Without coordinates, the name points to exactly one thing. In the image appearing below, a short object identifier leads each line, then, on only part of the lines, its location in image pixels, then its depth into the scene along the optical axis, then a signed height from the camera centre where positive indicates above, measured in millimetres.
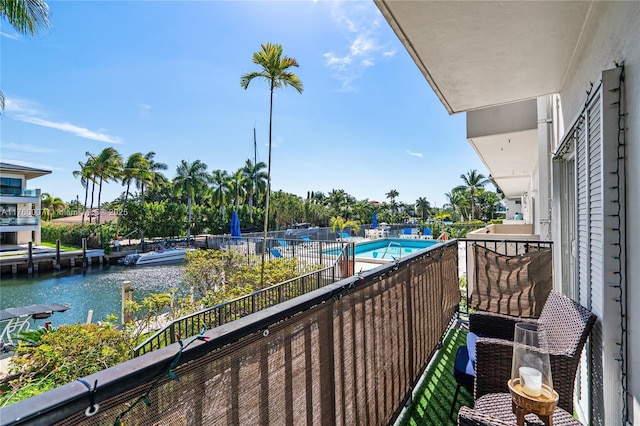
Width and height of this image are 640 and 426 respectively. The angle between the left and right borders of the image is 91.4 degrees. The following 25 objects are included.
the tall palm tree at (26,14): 7871 +5246
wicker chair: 1740 -797
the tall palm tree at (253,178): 34594 +4332
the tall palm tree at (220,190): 33406 +2761
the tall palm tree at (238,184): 33844 +3441
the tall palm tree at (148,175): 26906 +4418
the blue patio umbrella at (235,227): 15346 -548
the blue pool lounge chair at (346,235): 22056 -1399
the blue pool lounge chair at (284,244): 11348 -1041
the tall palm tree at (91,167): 28500 +4340
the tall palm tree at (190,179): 32188 +3874
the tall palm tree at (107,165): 28406 +4536
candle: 1213 -640
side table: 1427 -998
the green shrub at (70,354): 3926 -1868
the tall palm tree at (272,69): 8422 +4057
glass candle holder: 1218 -589
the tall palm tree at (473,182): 36875 +4307
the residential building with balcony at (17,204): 22266 +785
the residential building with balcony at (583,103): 1550 +746
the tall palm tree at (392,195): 58238 +4165
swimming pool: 19047 -1931
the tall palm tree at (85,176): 28734 +3758
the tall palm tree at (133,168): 30516 +4661
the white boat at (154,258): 21033 -2924
